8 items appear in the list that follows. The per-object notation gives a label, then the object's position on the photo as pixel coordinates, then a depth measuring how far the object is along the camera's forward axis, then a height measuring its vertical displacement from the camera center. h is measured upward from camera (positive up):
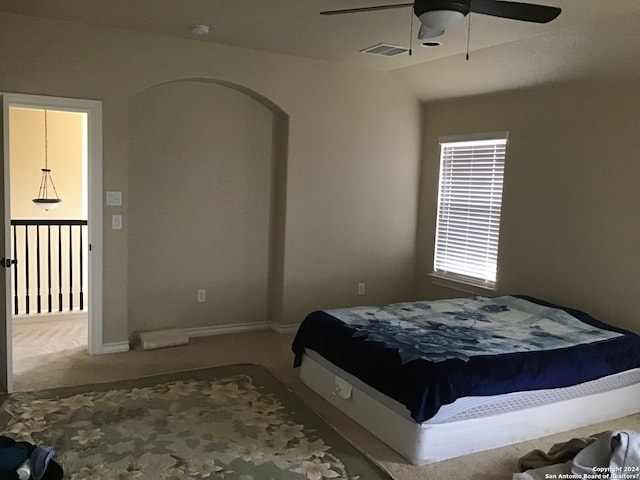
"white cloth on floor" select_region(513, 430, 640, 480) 2.64 -1.20
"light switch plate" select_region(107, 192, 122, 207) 4.64 -0.11
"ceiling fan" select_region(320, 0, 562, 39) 2.69 +0.92
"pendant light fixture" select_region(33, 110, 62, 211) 6.66 +0.04
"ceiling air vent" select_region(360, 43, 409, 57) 4.70 +1.23
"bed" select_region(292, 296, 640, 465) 3.12 -1.01
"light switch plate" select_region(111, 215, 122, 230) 4.68 -0.29
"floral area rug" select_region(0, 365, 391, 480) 2.94 -1.40
